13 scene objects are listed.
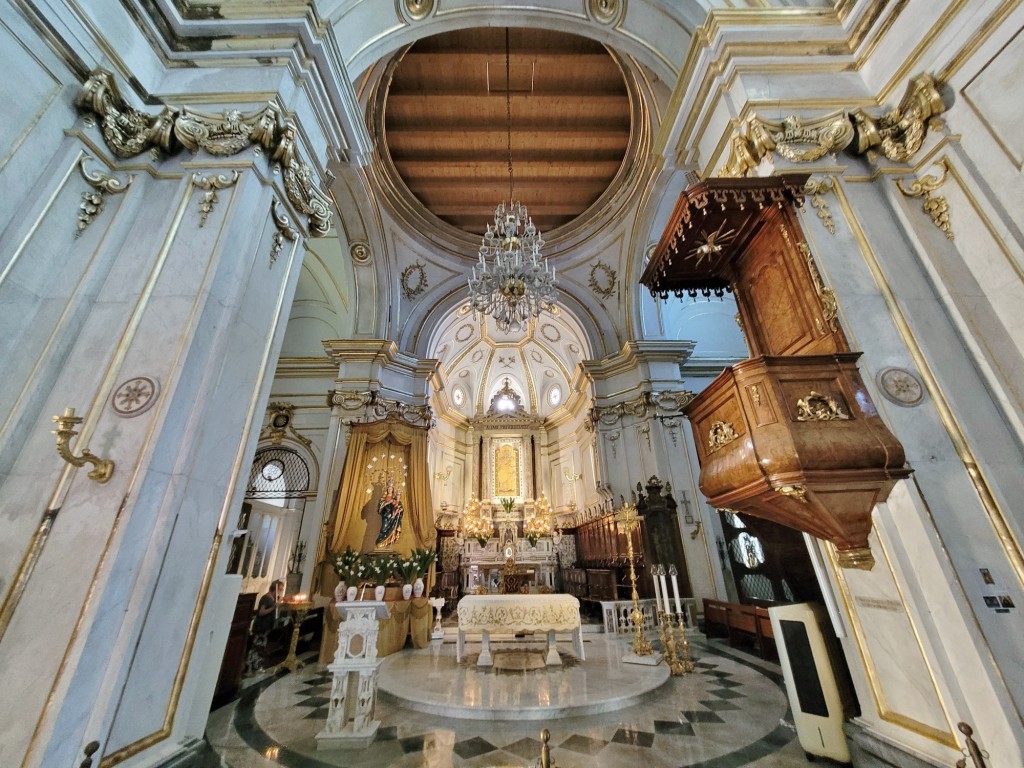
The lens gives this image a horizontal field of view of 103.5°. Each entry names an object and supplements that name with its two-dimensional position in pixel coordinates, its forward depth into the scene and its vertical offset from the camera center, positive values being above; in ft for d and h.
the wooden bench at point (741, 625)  16.90 -2.39
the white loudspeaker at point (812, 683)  8.00 -2.14
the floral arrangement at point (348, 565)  20.16 +0.46
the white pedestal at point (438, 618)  22.59 -2.34
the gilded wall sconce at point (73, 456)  5.26 +1.63
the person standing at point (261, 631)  16.84 -2.18
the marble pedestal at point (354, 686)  9.84 -2.67
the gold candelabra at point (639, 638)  16.88 -2.57
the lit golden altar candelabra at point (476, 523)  39.19 +4.49
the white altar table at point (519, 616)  16.61 -1.62
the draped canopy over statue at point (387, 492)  24.98 +4.96
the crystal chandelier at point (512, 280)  22.31 +14.93
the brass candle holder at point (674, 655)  15.08 -2.95
